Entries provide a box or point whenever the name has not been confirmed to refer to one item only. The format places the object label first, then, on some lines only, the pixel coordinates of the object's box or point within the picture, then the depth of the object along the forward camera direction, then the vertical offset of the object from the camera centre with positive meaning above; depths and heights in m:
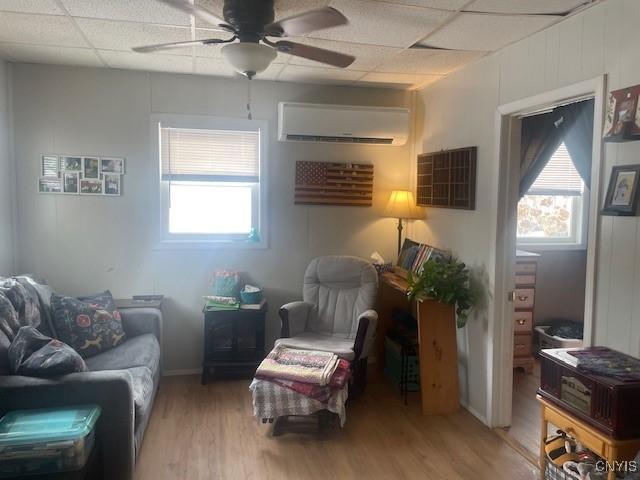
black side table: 4.02 -1.11
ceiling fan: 2.21 +0.77
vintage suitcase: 2.01 -0.75
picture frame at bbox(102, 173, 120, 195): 4.03 +0.13
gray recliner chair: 3.92 -0.79
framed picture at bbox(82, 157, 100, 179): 3.98 +0.25
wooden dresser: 4.43 -0.86
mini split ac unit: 4.12 +0.65
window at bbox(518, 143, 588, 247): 4.93 -0.01
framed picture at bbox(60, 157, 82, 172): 3.95 +0.27
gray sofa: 2.40 -0.96
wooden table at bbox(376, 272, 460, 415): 3.53 -1.06
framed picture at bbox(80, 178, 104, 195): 3.99 +0.10
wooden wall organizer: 3.56 +0.20
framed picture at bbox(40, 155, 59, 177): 3.92 +0.25
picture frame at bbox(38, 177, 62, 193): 3.93 +0.10
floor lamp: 4.35 -0.02
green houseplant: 3.46 -0.55
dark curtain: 4.14 +0.56
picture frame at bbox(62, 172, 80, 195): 3.96 +0.13
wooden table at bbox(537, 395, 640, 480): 2.02 -0.96
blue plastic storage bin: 2.11 -1.02
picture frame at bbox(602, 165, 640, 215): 2.22 +0.07
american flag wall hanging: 4.39 +0.17
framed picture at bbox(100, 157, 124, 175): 4.01 +0.27
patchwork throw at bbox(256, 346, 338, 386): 3.16 -1.04
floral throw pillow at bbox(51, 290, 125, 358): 3.28 -0.82
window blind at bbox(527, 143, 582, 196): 4.92 +0.29
